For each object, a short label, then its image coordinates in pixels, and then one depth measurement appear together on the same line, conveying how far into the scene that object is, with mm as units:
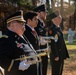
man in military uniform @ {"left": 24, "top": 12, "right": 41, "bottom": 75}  5338
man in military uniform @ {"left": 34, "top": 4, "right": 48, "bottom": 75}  6840
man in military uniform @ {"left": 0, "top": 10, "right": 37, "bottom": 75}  4195
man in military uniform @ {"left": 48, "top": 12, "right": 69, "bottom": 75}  7180
